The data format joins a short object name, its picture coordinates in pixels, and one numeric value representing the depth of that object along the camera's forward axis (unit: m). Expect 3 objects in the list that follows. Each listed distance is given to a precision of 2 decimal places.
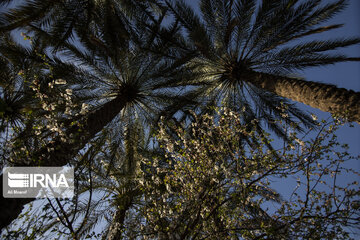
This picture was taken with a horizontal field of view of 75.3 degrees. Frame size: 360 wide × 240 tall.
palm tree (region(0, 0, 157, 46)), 5.18
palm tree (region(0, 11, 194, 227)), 6.47
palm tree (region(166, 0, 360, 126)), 5.74
